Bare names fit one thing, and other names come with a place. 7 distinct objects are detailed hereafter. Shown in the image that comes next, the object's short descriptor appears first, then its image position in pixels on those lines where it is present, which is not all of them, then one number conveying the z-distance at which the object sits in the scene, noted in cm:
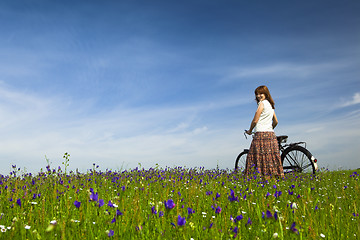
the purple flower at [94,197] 264
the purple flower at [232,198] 306
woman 898
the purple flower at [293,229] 216
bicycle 1017
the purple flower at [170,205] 249
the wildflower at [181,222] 242
